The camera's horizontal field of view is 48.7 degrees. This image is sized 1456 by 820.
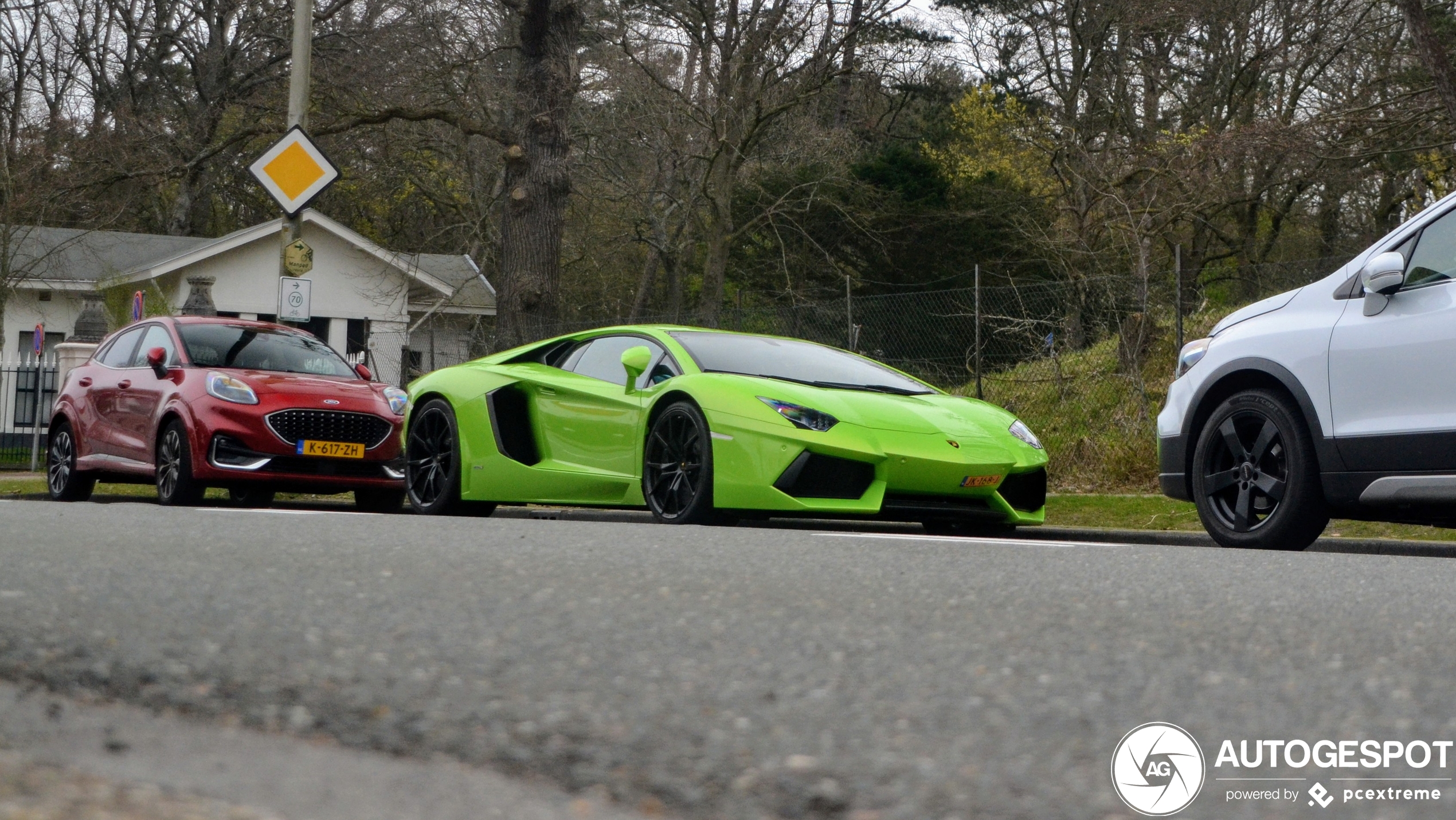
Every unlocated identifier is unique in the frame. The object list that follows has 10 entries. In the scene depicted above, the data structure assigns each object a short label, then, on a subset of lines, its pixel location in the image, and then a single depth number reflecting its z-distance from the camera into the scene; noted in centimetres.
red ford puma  1141
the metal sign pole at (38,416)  2205
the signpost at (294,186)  1383
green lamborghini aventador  835
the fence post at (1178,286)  1314
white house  3691
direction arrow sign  1392
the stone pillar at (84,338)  2291
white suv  672
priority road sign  1383
